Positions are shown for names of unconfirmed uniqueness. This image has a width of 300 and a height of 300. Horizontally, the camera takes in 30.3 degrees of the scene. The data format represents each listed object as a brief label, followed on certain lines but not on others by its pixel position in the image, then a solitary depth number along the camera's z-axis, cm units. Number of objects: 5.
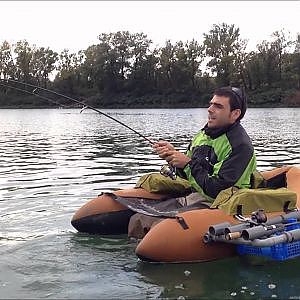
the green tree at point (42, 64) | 8101
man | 609
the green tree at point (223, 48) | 7725
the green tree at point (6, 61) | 7850
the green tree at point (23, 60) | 7844
